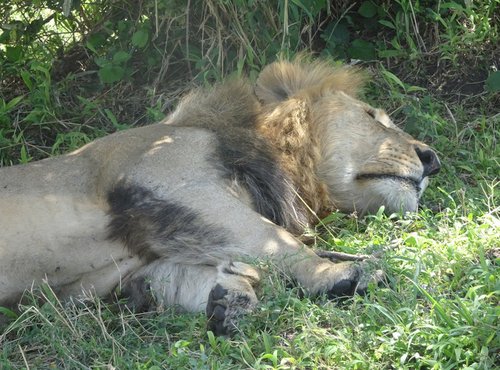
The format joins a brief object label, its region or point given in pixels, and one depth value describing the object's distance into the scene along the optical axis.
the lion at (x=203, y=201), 8.09
